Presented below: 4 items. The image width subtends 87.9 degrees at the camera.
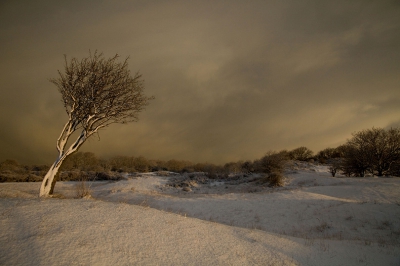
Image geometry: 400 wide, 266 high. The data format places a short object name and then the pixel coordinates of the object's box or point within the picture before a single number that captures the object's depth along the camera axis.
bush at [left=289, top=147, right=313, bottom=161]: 60.50
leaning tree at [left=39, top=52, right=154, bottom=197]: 10.01
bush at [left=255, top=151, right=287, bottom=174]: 25.28
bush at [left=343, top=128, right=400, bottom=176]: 28.91
